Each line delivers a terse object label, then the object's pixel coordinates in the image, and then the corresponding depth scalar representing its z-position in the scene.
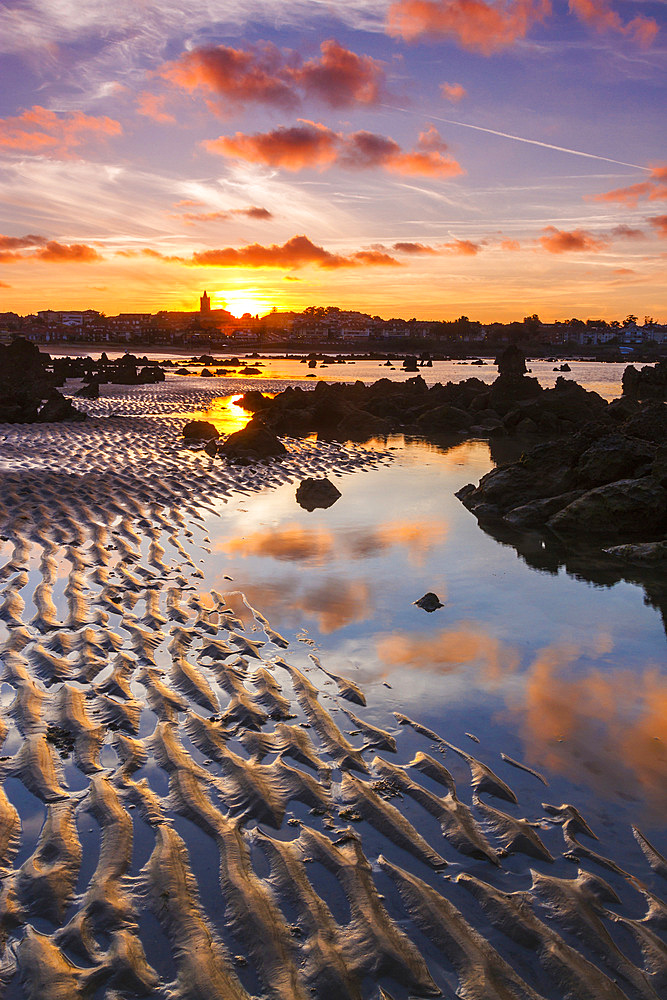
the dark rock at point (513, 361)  33.25
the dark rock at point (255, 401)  34.03
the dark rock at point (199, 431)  21.11
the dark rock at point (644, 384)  40.84
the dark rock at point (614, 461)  12.60
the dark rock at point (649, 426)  15.37
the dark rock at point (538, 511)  12.26
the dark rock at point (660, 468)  11.48
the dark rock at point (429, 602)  7.71
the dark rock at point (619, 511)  11.31
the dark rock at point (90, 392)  37.50
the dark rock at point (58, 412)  24.98
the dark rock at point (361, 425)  25.67
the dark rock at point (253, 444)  18.23
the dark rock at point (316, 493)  13.34
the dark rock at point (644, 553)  9.88
